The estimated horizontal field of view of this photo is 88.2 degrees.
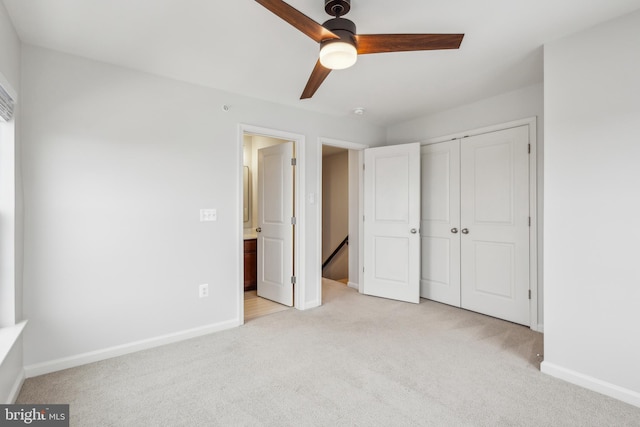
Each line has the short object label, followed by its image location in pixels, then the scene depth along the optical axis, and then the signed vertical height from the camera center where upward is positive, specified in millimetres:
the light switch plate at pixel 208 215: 3076 -20
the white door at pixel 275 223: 3901 -125
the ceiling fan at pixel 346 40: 1695 +932
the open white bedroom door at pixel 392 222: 4047 -120
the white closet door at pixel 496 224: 3322 -116
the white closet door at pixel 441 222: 3898 -117
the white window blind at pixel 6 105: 1842 +626
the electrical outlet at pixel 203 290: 3078 -728
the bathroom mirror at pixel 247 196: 5439 +279
